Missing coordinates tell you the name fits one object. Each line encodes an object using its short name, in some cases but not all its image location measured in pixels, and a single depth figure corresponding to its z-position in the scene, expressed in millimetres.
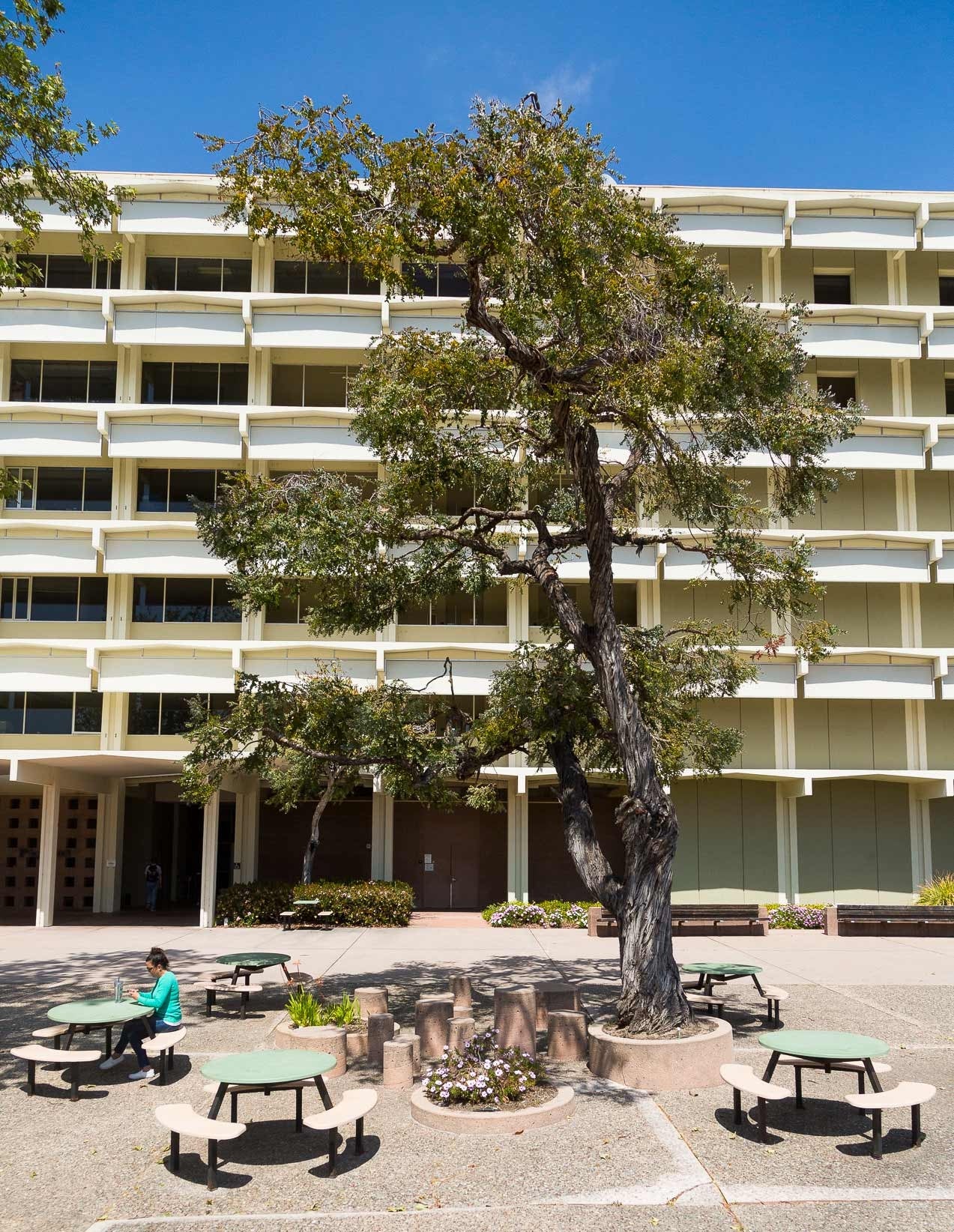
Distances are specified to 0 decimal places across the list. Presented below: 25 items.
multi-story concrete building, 27438
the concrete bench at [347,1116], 7910
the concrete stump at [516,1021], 10703
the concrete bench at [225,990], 13625
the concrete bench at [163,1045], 10297
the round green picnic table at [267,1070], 8086
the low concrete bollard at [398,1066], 9977
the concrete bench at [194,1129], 7645
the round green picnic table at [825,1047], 8711
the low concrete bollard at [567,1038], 10922
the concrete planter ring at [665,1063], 9930
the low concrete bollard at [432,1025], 10891
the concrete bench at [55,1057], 9555
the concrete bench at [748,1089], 8414
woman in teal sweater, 10609
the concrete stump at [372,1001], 12242
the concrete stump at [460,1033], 10359
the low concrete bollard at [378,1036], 10734
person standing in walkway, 28469
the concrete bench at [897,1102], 8172
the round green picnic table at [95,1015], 10133
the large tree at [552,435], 10727
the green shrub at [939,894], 24188
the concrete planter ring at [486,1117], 8594
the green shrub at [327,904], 23984
